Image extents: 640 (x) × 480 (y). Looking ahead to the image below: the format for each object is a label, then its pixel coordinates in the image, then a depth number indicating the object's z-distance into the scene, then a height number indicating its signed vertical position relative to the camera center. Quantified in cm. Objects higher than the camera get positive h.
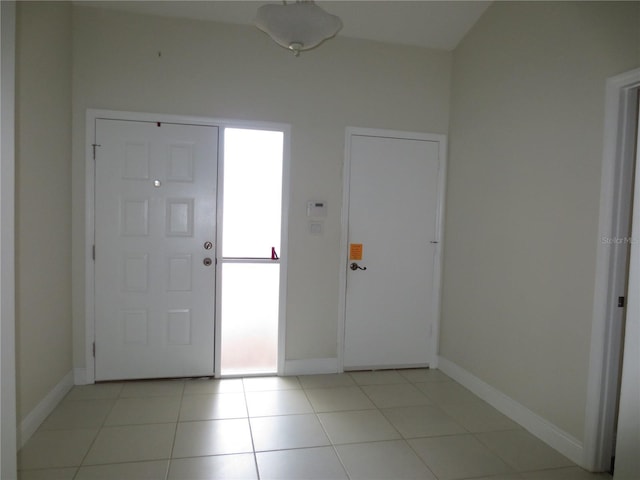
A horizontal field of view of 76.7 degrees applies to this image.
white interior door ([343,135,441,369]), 358 -24
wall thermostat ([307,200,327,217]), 346 +12
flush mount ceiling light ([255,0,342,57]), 190 +97
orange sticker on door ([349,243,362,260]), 358 -24
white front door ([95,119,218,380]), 319 -26
